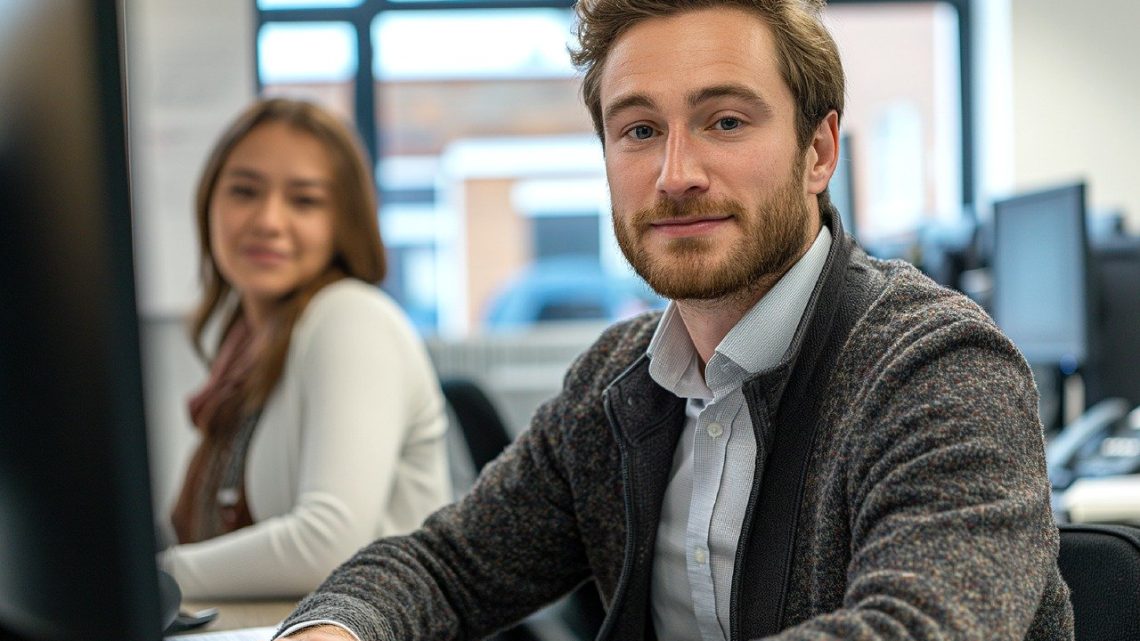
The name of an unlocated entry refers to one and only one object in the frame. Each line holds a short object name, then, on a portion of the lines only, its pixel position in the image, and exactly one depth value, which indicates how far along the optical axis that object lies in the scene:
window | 4.83
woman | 1.50
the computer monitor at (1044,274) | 2.72
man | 0.85
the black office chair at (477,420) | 2.22
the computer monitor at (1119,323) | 2.89
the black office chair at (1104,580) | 0.95
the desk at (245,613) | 1.30
